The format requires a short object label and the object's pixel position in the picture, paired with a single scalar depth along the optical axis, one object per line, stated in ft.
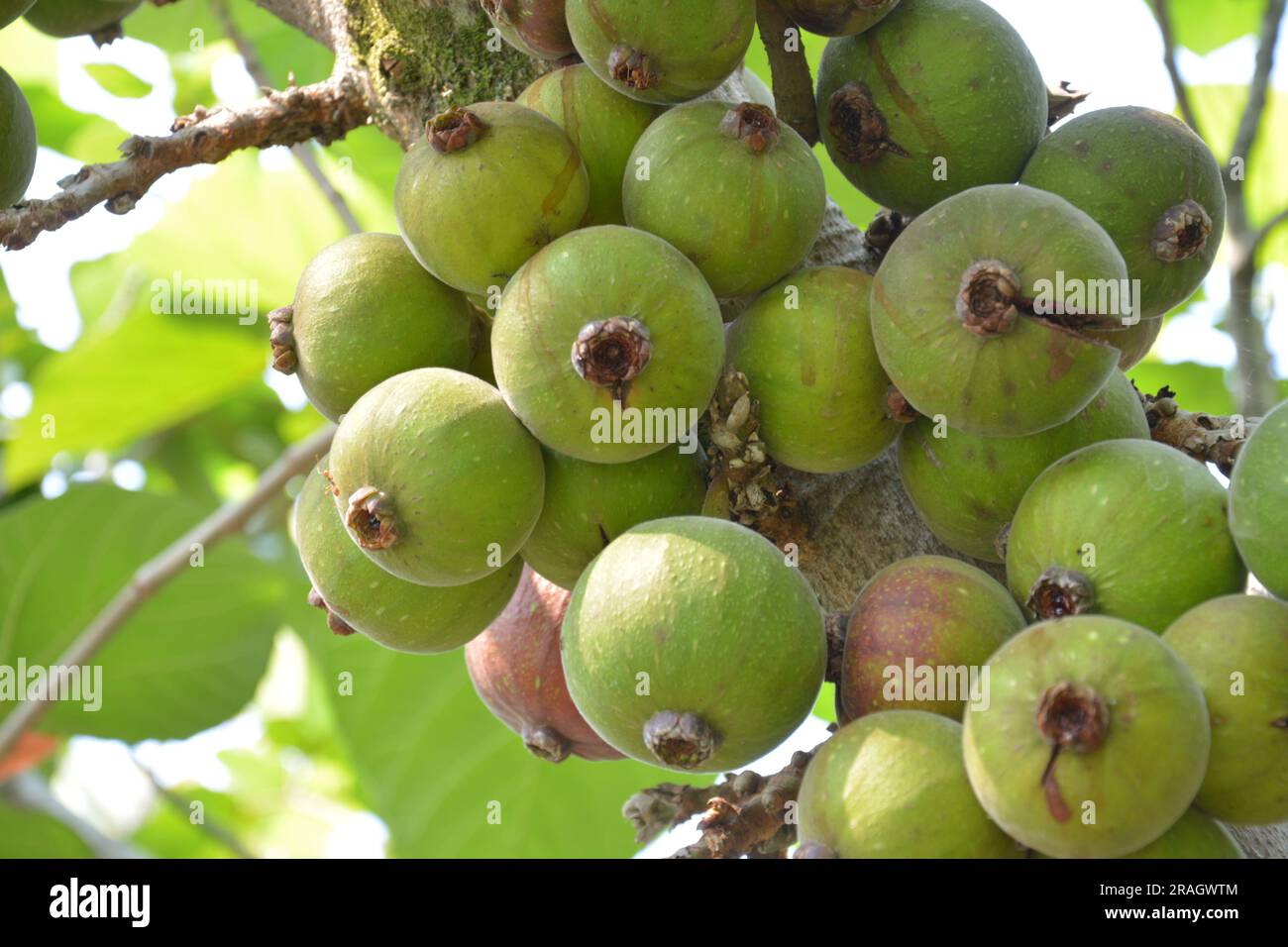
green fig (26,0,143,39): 2.08
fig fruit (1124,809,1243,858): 1.53
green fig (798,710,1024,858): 1.53
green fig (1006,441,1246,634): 1.63
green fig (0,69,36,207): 1.93
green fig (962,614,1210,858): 1.49
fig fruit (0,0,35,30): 1.92
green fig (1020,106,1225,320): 1.77
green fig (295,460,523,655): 1.78
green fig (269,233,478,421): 1.79
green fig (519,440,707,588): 1.74
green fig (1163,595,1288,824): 1.54
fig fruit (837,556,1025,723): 1.63
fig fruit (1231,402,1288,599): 1.58
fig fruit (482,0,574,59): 1.84
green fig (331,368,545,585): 1.70
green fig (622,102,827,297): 1.73
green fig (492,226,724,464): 1.67
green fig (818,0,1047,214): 1.79
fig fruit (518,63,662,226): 1.81
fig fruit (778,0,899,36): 1.78
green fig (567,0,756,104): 1.75
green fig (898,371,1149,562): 1.72
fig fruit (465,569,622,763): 1.91
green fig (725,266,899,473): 1.72
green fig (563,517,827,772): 1.60
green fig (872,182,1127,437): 1.66
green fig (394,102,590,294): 1.74
